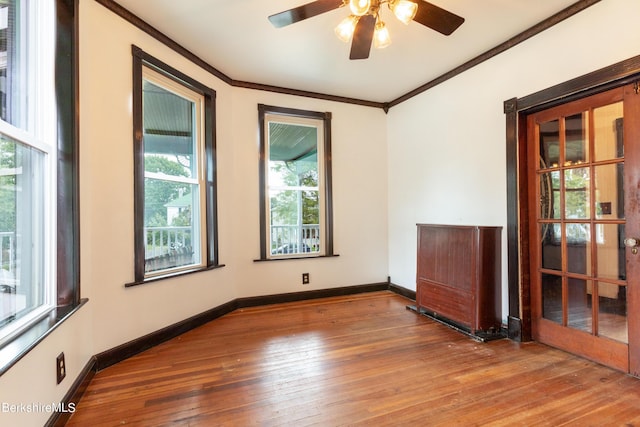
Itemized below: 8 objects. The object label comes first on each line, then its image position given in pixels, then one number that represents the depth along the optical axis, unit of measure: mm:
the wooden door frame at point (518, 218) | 2645
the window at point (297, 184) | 3824
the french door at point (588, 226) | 2061
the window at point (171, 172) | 2496
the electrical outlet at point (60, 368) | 1611
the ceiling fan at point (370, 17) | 1765
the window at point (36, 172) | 1433
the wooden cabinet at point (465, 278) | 2732
